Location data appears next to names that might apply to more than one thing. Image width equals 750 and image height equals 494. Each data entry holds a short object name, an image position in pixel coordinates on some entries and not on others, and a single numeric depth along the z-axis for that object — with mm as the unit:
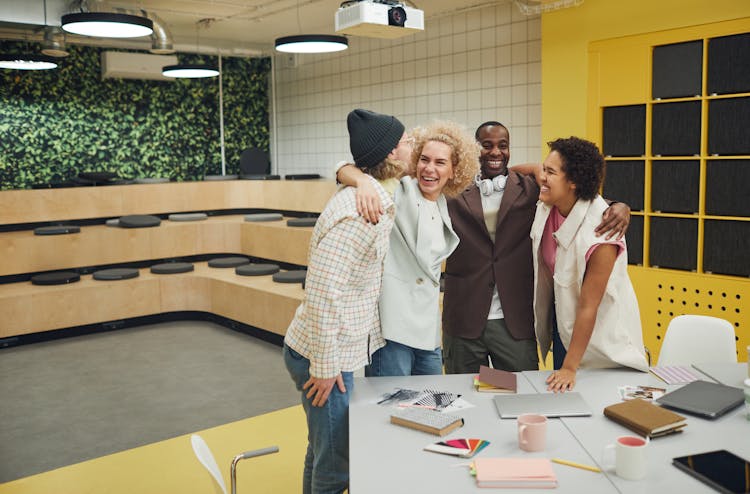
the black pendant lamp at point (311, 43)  5664
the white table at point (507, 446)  1649
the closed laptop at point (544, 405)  2062
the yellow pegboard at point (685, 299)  4855
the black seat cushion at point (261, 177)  8580
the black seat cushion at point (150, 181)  7938
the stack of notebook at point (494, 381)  2312
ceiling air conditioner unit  8852
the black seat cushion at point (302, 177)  8718
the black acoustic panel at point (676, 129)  5047
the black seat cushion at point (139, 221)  7305
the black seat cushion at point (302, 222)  7070
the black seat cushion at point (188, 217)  7817
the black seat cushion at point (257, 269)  6867
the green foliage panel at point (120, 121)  8812
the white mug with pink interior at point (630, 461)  1644
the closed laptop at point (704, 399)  2033
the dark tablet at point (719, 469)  1571
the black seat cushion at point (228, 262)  7402
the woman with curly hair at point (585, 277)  2371
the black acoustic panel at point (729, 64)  4707
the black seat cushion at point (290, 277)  6438
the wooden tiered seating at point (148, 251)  6305
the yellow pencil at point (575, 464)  1710
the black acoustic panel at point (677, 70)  4961
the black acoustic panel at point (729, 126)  4777
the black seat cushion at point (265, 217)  7766
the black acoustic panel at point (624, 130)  5359
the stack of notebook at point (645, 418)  1889
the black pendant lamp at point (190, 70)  7461
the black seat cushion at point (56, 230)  6827
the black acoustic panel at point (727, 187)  4816
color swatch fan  1810
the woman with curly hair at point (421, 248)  2465
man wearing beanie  2100
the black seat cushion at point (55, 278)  6500
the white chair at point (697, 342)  2887
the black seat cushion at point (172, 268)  7102
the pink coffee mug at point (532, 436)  1821
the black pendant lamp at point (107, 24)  4691
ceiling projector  4684
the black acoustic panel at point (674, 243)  5145
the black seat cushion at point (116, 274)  6766
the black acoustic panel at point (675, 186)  5098
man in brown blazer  2799
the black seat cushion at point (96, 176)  7559
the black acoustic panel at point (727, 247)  4844
